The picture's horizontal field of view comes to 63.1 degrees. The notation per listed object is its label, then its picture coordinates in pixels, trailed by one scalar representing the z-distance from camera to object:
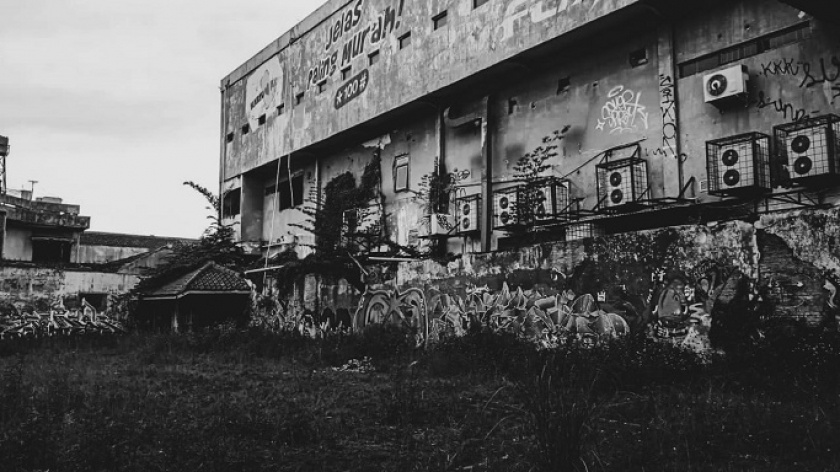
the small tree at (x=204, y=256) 21.22
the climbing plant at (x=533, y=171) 15.02
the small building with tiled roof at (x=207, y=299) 19.84
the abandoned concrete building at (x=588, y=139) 9.87
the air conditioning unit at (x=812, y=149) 10.35
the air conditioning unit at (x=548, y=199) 14.70
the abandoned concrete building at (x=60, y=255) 20.14
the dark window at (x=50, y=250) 29.73
